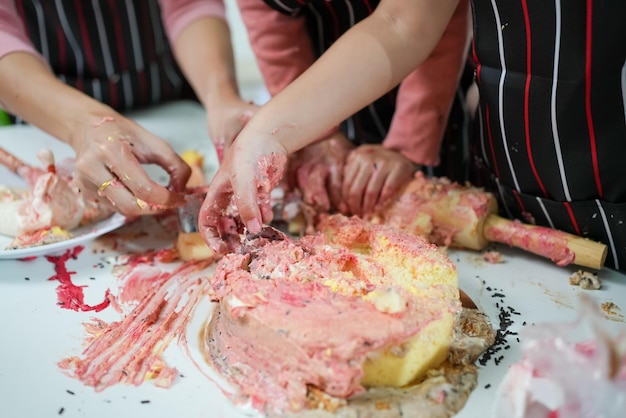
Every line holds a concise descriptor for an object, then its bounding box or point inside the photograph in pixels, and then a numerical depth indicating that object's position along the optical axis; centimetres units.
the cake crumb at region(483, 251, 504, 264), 88
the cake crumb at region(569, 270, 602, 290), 81
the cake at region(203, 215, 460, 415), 59
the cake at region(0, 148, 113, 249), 89
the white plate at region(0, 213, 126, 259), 83
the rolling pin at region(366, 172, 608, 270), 83
